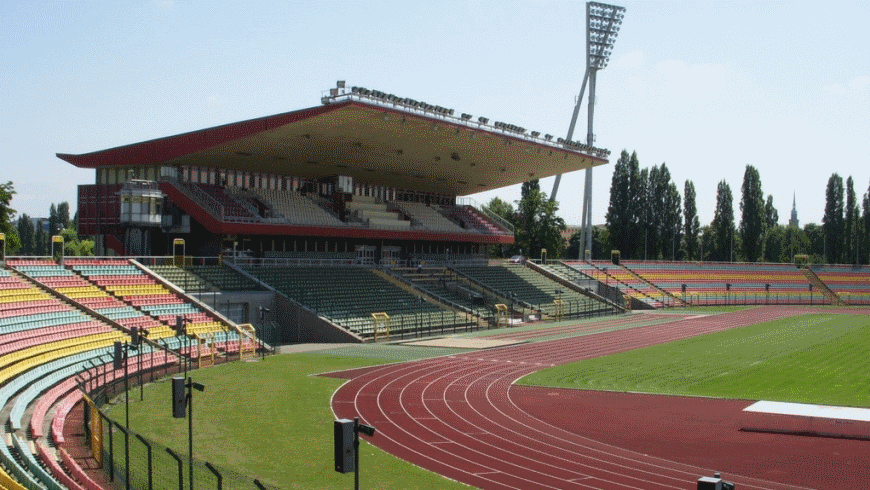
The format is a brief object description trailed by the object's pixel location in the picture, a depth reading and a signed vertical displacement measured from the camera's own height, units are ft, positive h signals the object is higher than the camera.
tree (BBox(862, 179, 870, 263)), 312.50 +12.30
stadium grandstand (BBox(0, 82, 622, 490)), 95.86 -1.39
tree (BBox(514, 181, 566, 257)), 305.32 +8.15
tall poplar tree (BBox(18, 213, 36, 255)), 398.42 +2.59
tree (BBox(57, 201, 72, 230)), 416.28 +12.99
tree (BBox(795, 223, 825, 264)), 377.46 +5.68
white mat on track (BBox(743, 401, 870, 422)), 72.02 -13.41
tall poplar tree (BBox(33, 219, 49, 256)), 391.57 -0.97
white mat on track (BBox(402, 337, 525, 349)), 128.88 -14.51
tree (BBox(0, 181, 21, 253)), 174.40 +6.00
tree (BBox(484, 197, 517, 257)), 328.90 +15.12
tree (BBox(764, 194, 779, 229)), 419.99 +19.06
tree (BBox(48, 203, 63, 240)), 348.79 +9.56
